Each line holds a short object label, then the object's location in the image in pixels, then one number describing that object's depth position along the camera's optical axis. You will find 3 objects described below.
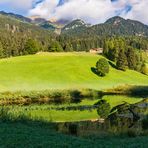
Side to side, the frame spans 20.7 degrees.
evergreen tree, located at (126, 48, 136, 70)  156.00
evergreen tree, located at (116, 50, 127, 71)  146.25
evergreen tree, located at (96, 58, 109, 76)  132.25
